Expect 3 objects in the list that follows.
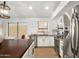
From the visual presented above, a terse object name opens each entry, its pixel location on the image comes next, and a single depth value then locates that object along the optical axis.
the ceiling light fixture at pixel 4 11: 1.49
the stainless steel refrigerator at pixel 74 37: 1.14
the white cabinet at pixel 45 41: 4.03
